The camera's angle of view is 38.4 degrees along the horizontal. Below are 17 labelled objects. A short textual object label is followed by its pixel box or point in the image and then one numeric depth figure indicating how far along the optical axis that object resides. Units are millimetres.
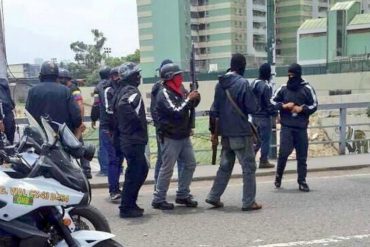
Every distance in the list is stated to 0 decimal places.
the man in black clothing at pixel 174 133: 6246
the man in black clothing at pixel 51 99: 6359
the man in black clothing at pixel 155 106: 6598
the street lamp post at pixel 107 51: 105875
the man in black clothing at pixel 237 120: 6336
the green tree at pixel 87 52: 111750
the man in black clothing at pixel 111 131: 7086
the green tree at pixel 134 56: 103038
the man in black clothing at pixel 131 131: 6055
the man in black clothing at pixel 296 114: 7328
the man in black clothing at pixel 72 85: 8252
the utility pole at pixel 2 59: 8289
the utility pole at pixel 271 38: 10812
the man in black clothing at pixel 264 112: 8844
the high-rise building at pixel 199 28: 80625
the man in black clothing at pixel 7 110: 7379
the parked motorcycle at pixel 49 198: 3406
